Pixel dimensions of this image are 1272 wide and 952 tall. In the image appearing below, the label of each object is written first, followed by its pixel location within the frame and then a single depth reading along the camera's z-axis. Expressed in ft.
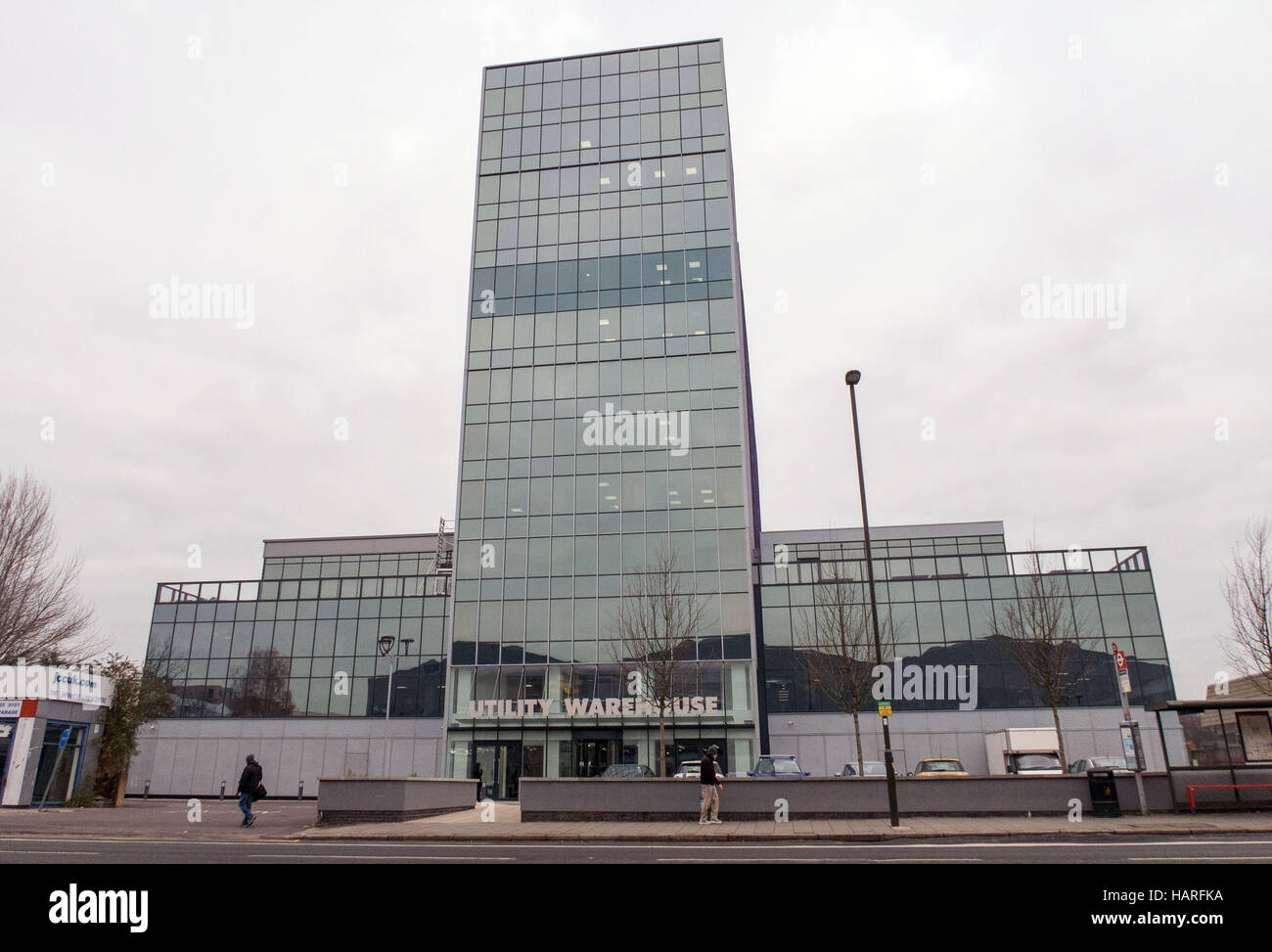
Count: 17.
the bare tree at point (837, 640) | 114.42
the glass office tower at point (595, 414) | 124.61
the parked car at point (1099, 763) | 93.71
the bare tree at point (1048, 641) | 93.25
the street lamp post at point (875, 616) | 58.95
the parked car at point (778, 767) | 99.40
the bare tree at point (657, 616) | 108.06
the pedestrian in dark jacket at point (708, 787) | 63.67
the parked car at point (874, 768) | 105.60
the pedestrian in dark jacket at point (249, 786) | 68.03
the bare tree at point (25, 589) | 109.40
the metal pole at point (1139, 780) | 62.69
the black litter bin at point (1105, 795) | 61.57
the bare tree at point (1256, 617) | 79.25
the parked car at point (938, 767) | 94.53
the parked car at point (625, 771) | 101.14
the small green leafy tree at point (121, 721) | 102.68
